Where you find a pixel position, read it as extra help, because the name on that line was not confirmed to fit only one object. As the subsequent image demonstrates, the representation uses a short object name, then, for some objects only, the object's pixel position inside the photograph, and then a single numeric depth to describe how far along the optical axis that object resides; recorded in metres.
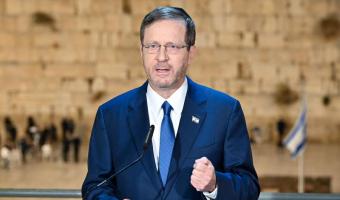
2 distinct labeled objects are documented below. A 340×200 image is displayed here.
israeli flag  32.22
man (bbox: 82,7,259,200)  5.45
